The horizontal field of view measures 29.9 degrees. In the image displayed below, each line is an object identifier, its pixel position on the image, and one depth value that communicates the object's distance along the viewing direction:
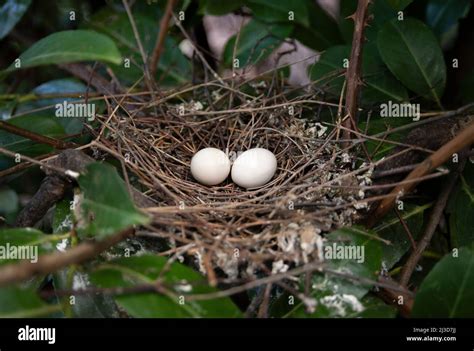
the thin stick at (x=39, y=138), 0.60
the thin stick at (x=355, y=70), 0.60
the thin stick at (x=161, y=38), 0.61
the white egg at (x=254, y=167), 0.65
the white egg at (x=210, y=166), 0.66
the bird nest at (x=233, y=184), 0.54
